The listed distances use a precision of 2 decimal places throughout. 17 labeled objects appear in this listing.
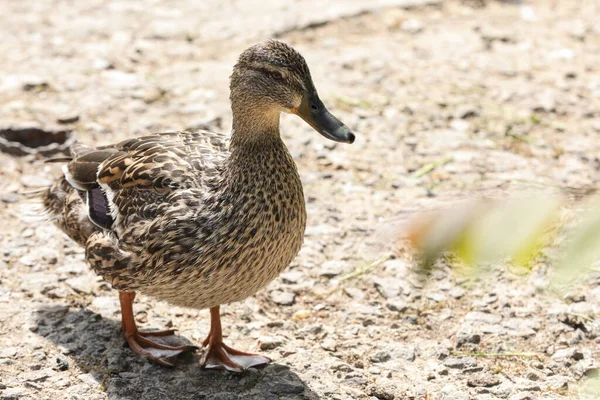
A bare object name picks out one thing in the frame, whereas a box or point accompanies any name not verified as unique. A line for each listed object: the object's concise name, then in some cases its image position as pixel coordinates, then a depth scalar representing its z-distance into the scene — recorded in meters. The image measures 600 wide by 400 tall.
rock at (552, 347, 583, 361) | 8.70
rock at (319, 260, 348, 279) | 10.37
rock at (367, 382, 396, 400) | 8.20
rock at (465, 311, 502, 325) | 9.40
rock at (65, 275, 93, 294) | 9.89
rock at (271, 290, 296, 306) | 9.88
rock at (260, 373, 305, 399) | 8.28
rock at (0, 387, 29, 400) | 7.94
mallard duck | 7.91
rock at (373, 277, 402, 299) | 9.91
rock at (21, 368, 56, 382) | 8.27
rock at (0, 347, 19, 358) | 8.59
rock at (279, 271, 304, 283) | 10.27
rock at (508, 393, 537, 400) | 8.06
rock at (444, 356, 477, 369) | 8.70
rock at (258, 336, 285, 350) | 9.05
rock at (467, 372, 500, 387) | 8.38
